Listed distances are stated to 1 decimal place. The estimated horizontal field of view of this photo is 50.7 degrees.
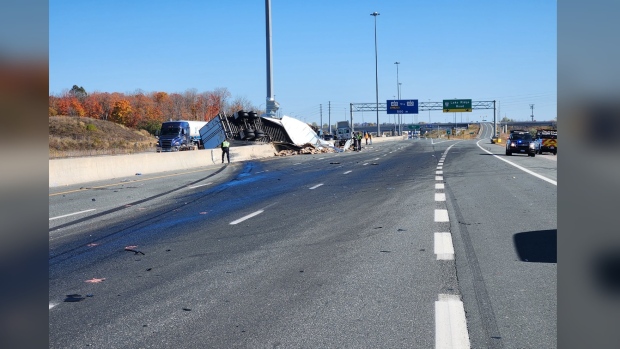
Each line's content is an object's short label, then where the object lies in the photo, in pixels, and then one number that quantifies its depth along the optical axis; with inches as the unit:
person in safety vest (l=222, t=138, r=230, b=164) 1662.2
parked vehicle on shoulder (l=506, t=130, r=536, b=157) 1736.0
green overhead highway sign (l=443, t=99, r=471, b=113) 4207.7
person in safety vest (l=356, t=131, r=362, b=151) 2615.7
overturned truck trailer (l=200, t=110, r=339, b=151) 2018.9
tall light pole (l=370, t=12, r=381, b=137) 3892.7
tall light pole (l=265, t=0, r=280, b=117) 1926.7
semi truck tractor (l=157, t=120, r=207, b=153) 2327.8
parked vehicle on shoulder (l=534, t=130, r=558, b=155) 1864.5
